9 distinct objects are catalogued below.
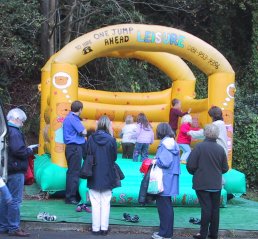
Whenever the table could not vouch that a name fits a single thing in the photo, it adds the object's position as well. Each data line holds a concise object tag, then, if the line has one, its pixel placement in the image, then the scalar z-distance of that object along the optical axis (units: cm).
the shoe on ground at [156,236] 740
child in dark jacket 1251
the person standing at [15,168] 706
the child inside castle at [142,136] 1213
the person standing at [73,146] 910
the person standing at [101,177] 748
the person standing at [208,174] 732
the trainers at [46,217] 778
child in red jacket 1155
